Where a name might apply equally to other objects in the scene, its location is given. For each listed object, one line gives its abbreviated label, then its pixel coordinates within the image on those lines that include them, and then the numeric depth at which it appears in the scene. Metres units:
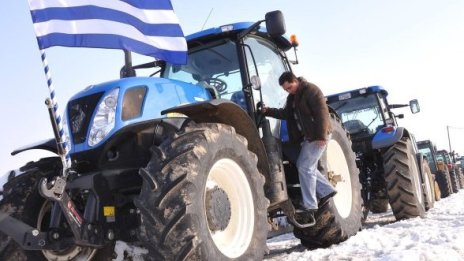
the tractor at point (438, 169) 15.26
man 4.66
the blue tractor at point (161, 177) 2.90
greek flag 3.60
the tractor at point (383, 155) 7.01
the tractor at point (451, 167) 18.09
